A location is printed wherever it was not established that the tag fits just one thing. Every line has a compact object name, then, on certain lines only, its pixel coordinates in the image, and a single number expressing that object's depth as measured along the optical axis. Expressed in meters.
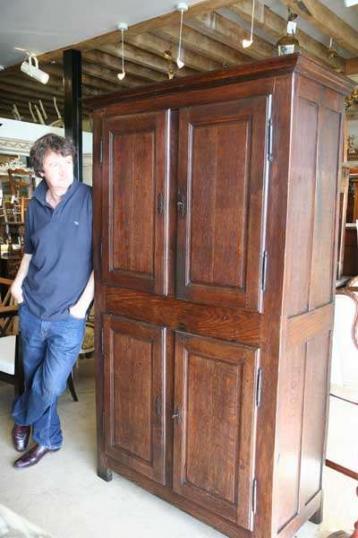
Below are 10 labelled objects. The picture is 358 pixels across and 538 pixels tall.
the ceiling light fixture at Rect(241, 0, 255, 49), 2.95
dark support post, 3.40
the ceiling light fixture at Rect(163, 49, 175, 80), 3.70
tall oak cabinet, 1.53
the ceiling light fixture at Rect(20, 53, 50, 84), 3.17
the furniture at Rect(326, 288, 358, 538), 2.49
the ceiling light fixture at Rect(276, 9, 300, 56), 1.78
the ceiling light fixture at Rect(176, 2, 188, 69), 2.51
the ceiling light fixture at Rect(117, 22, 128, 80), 2.80
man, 2.20
